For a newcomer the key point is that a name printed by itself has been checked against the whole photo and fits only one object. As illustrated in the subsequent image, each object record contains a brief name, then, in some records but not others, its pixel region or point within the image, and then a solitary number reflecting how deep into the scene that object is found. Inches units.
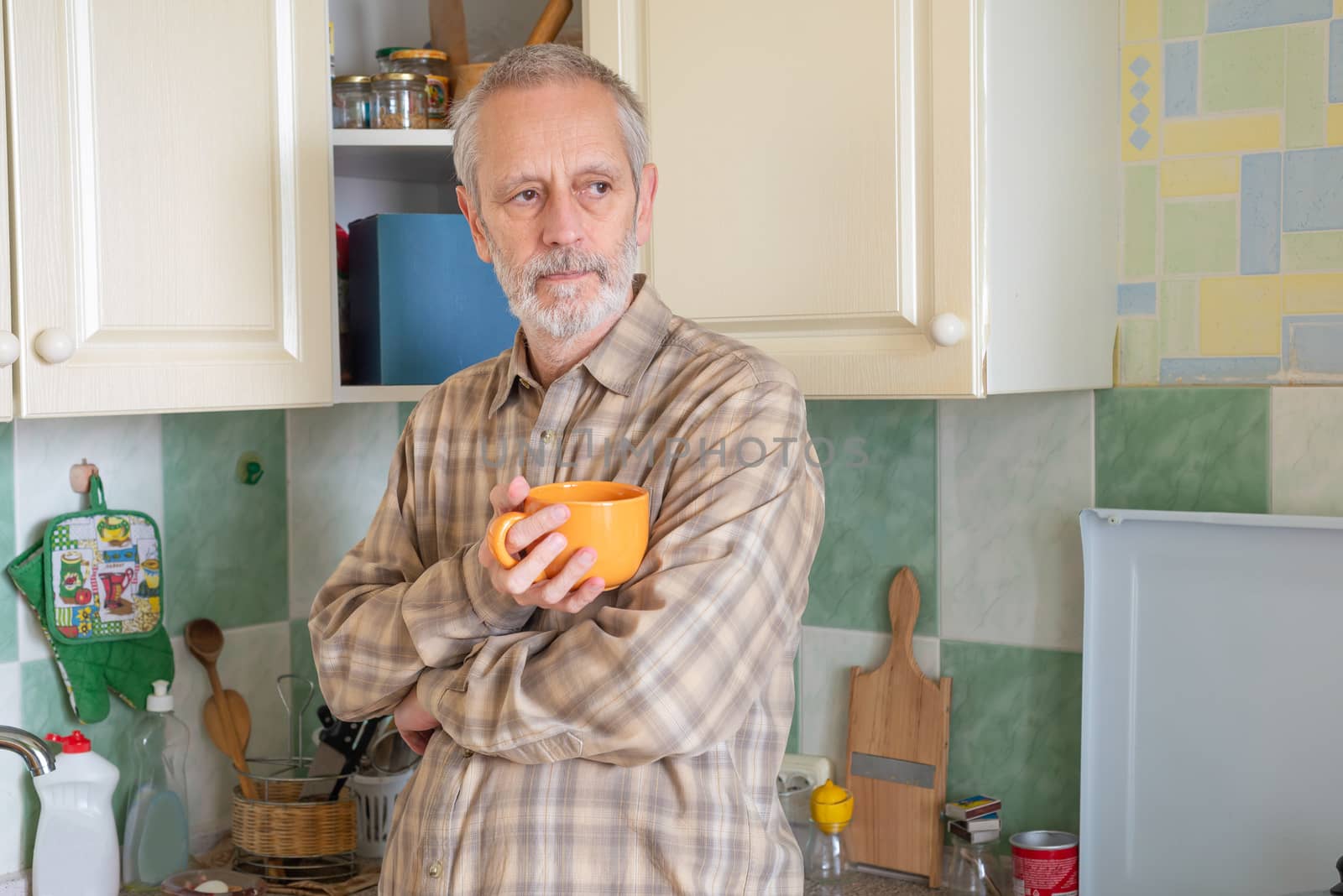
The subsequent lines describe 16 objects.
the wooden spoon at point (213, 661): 75.2
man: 43.0
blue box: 70.0
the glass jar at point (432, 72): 70.4
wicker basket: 70.3
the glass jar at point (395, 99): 69.8
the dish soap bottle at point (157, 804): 70.2
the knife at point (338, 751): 74.5
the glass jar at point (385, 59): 70.9
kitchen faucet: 58.2
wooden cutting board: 68.9
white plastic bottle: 66.1
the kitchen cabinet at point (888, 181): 53.1
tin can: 63.5
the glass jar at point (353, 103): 69.8
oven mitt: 68.2
